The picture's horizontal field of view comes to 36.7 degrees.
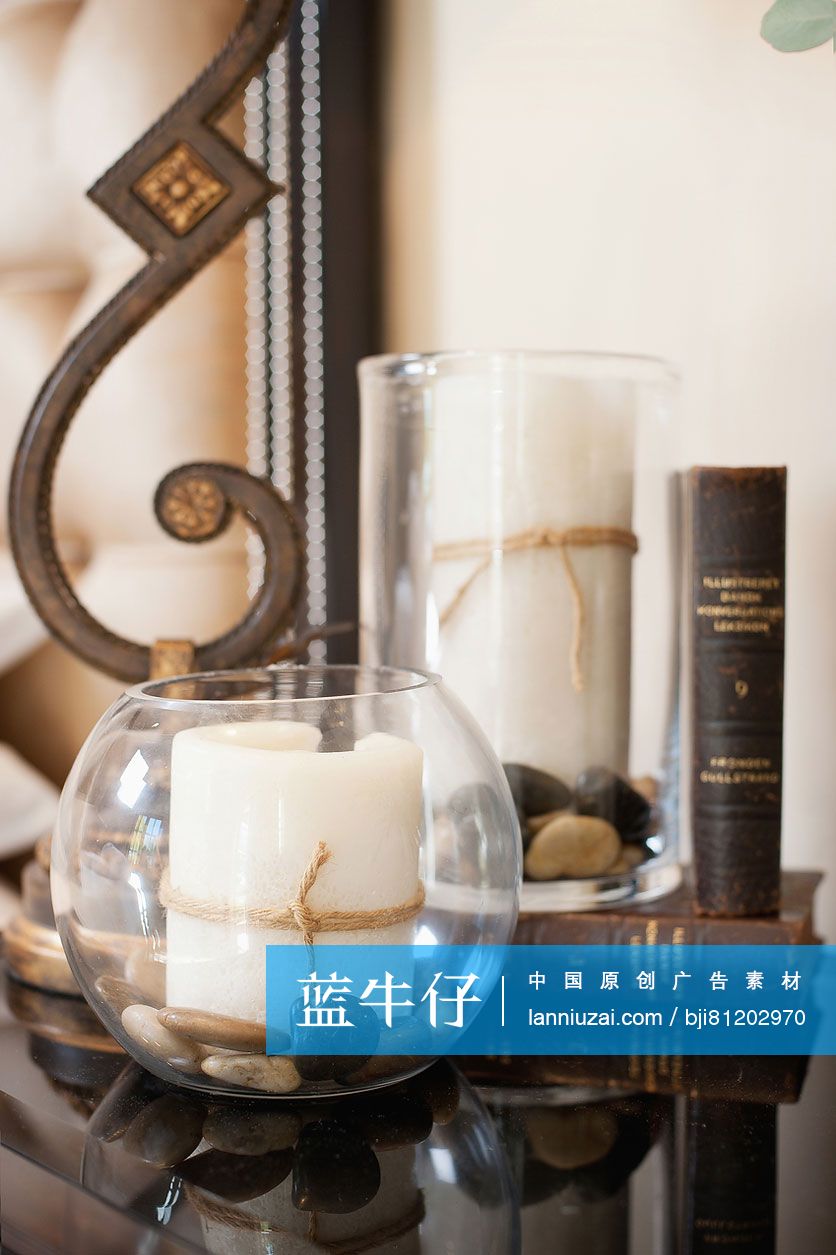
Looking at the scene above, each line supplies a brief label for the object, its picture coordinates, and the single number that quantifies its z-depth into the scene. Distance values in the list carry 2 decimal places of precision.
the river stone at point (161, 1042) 0.44
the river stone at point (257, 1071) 0.44
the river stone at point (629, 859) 0.61
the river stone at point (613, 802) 0.60
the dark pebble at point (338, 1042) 0.43
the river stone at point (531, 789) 0.59
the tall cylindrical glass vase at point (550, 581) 0.59
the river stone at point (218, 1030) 0.44
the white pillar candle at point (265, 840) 0.43
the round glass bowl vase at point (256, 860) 0.43
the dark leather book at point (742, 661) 0.56
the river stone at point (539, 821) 0.59
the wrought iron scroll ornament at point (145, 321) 0.61
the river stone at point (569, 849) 0.59
